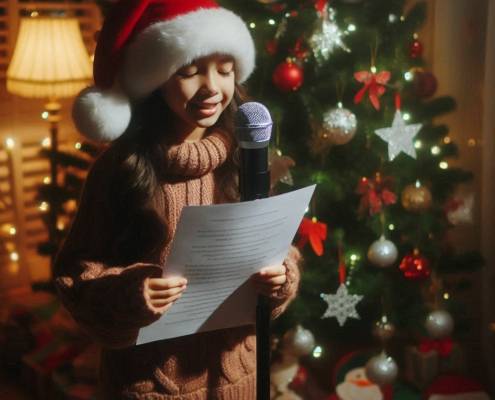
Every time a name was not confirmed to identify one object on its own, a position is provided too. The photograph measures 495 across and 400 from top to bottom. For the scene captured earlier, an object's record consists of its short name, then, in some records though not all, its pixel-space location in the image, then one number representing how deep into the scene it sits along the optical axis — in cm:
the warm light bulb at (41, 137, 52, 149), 368
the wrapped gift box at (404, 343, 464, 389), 318
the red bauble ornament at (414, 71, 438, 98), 301
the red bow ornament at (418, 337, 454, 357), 305
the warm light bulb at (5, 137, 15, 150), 367
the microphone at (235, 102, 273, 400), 199
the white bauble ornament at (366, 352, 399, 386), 297
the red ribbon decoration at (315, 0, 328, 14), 278
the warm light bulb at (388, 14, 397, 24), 292
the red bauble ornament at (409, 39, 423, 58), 301
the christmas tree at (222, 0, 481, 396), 281
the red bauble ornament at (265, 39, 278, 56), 282
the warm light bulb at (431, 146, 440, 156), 302
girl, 215
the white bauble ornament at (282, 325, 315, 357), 290
